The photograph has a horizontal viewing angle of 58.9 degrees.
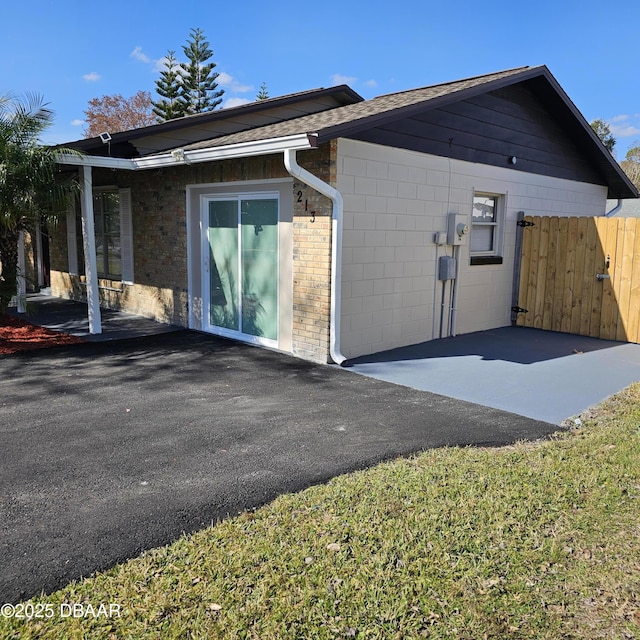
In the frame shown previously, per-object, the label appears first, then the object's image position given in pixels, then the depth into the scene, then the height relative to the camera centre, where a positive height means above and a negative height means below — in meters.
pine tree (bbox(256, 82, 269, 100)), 43.34 +11.05
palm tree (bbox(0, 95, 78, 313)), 8.01 +0.85
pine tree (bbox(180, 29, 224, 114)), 37.53 +10.48
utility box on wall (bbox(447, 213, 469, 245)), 8.91 +0.19
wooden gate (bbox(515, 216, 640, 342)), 9.26 -0.57
